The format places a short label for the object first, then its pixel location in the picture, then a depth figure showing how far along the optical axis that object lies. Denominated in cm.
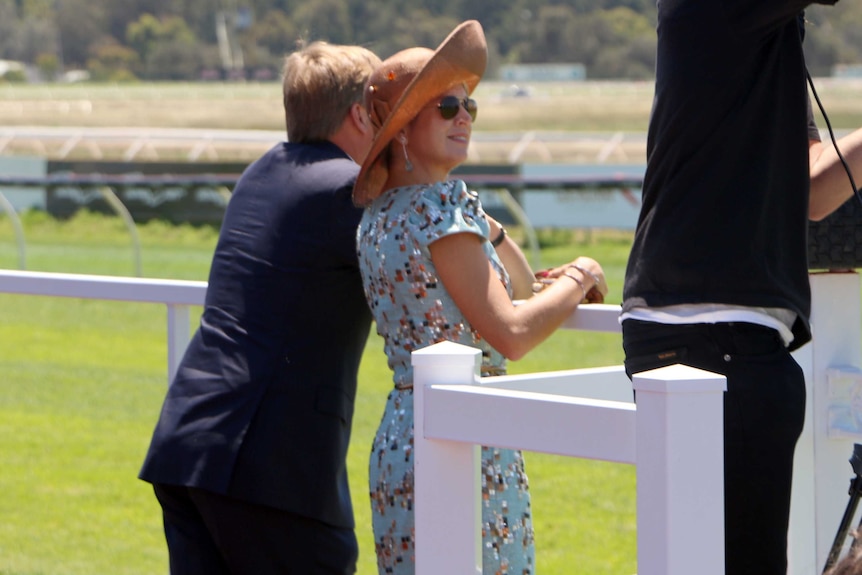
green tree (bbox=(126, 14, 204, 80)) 19912
